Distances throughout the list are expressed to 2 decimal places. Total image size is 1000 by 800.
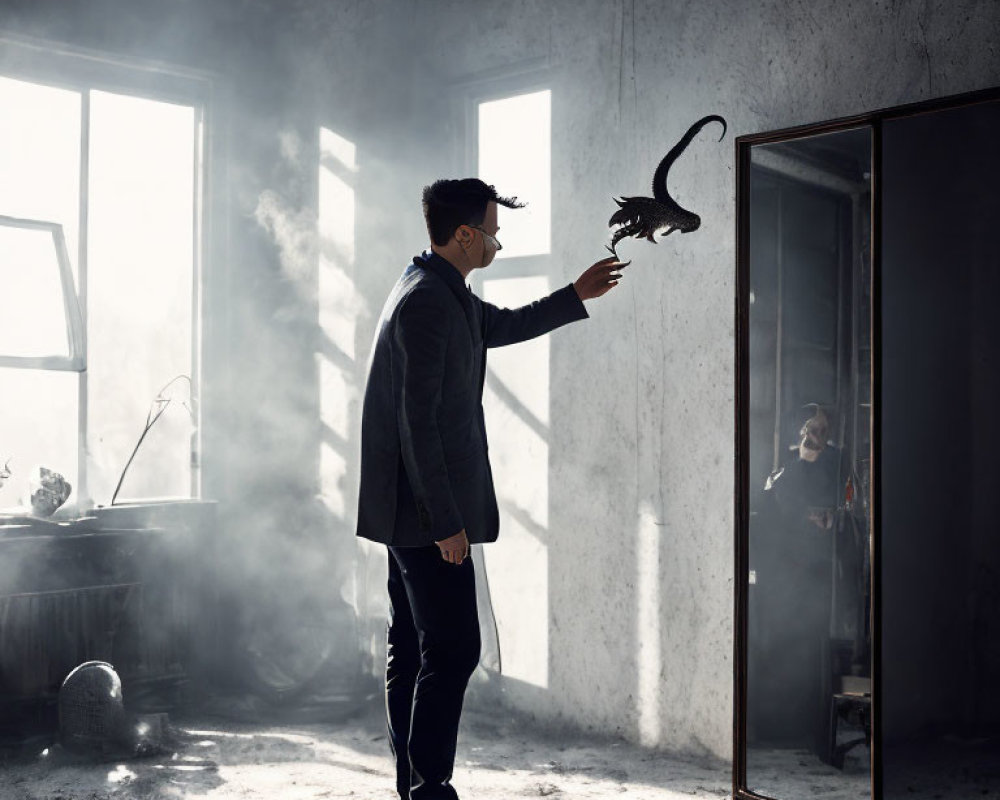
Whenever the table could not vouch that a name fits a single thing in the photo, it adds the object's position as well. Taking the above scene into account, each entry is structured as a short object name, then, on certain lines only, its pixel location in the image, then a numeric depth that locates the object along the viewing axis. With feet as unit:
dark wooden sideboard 12.60
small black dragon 11.04
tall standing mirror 8.57
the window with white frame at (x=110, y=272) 13.23
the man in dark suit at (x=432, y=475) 8.06
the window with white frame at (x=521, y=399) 12.92
